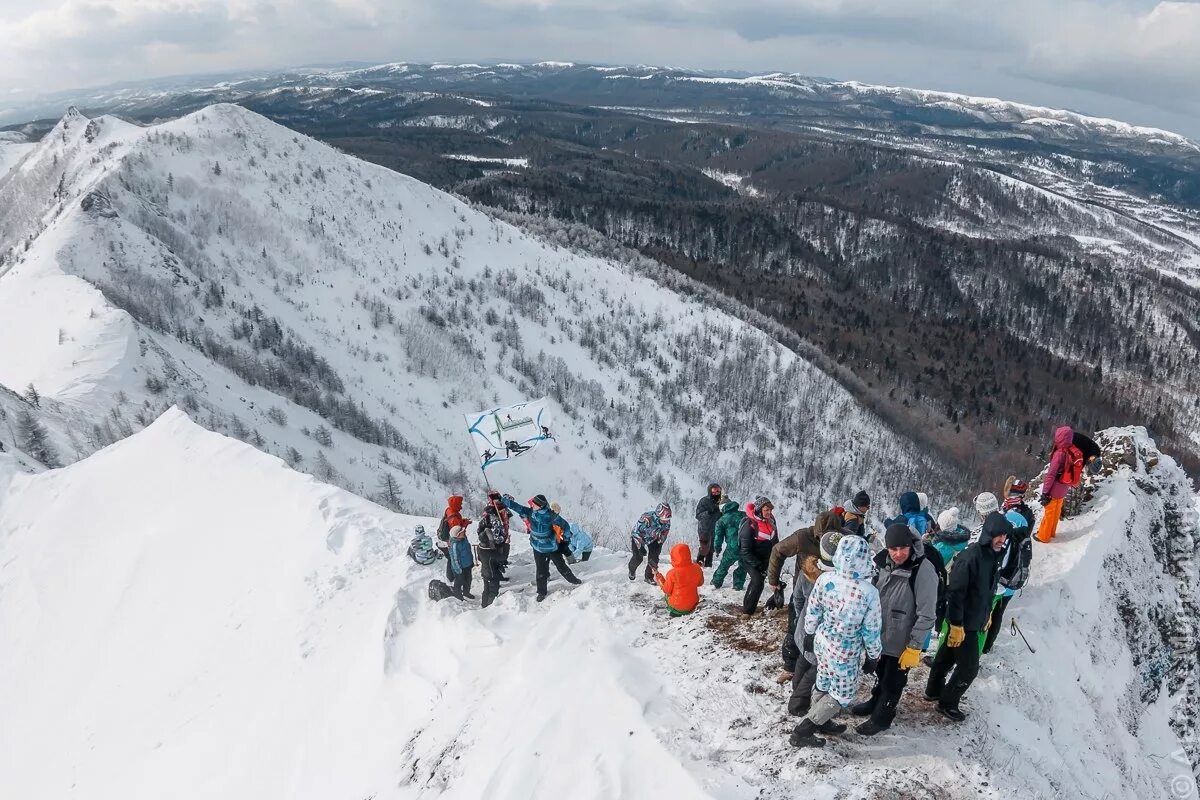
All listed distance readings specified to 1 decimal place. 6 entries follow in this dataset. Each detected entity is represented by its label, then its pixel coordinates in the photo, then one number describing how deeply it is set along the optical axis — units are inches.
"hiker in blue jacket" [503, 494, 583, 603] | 400.2
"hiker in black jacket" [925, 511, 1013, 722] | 236.2
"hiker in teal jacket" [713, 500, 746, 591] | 380.7
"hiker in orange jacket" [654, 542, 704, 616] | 339.0
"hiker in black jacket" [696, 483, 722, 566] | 428.6
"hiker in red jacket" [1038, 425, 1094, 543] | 378.6
